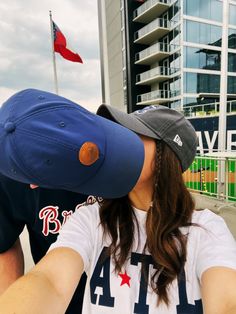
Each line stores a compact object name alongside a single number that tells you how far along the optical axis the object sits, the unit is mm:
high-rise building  15750
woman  609
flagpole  3723
